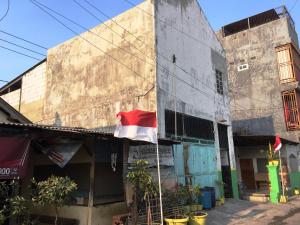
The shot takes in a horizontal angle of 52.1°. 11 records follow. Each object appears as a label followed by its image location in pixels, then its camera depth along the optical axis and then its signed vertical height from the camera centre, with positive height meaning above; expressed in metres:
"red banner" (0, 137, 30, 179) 7.55 +0.59
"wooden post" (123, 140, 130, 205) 9.76 +0.55
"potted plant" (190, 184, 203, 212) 12.79 -1.17
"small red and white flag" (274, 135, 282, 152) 18.36 +1.84
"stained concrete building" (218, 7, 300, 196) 24.20 +7.68
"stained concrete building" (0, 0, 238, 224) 14.37 +5.02
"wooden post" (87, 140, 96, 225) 9.14 -0.50
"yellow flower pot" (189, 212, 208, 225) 9.91 -1.36
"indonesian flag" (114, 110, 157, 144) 9.03 +1.53
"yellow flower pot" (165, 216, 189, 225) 9.14 -1.28
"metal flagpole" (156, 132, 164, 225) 8.99 -1.04
